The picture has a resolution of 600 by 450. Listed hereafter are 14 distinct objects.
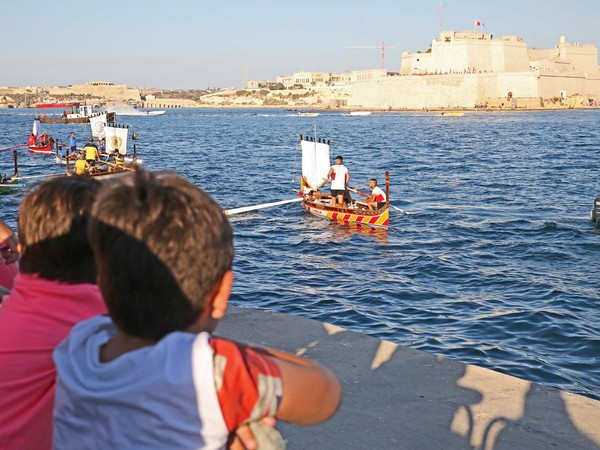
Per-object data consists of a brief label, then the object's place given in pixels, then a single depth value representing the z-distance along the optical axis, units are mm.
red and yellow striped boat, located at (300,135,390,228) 18750
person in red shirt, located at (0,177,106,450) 2105
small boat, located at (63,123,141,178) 32566
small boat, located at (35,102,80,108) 175625
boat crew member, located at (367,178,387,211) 18797
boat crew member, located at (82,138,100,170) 27688
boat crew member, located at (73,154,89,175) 24369
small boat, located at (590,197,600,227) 18297
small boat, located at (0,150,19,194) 24938
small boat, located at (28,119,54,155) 40281
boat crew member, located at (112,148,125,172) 27297
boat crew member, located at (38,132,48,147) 40844
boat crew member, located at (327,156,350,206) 19278
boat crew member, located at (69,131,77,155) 32719
